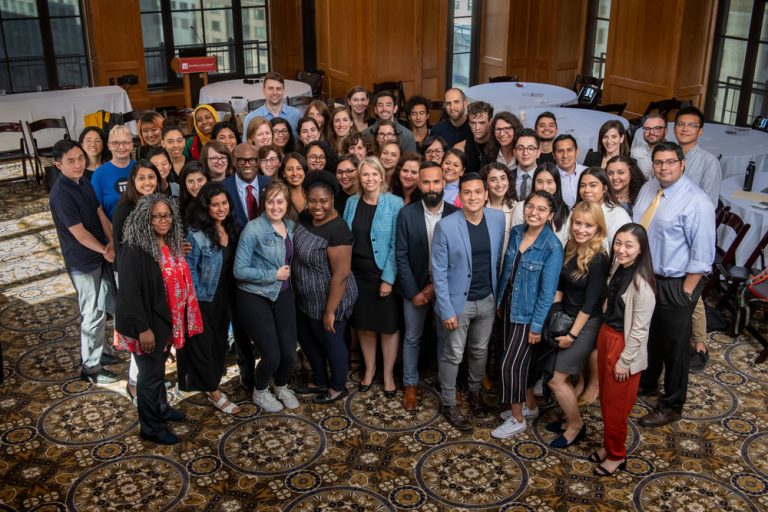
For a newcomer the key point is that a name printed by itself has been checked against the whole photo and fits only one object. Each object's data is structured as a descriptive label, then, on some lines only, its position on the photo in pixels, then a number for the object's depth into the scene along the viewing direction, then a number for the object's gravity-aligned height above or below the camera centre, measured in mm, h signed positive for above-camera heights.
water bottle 7215 -1549
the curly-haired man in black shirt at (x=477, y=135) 6332 -1044
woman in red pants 4238 -1772
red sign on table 10984 -851
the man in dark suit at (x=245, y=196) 5297 -1282
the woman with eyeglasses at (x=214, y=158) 5406 -1041
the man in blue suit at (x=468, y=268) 4660 -1541
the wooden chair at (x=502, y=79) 12547 -1193
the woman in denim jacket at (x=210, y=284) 4707 -1675
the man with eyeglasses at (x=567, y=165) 5523 -1115
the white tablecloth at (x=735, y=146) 8297 -1519
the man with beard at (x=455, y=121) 6664 -983
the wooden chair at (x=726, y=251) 6309 -1976
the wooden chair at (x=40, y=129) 9945 -1615
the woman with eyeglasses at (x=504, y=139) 5938 -1010
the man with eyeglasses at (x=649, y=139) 6121 -1033
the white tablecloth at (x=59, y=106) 10695 -1421
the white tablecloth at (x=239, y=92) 10688 -1237
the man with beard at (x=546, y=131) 6086 -962
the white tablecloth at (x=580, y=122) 8727 -1368
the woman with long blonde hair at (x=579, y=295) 4418 -1625
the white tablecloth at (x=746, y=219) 6621 -1757
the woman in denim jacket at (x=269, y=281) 4781 -1651
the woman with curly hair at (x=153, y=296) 4359 -1615
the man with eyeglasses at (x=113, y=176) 5488 -1177
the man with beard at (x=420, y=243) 4895 -1454
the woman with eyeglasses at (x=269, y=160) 5598 -1090
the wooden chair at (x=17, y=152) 9773 -1830
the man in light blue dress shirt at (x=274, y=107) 7113 -949
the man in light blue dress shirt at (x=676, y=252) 4789 -1473
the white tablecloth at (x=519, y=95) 10469 -1257
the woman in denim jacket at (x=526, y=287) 4527 -1615
